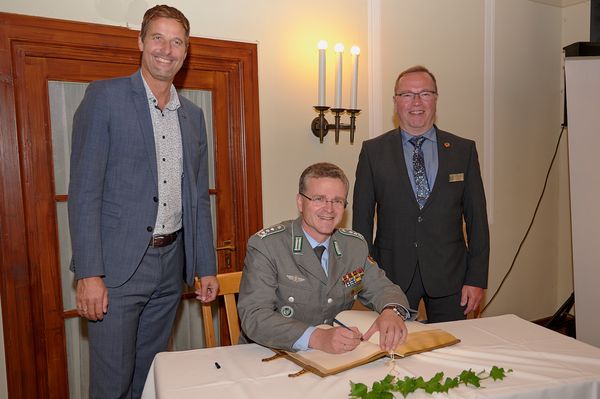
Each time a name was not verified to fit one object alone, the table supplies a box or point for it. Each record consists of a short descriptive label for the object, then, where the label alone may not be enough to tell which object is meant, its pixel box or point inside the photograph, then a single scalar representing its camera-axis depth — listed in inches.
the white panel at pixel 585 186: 130.0
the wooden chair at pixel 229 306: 75.3
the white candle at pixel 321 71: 115.3
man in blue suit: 69.2
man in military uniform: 67.1
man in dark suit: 91.3
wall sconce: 115.6
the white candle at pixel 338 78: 117.3
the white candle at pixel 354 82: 119.2
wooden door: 89.9
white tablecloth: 50.2
